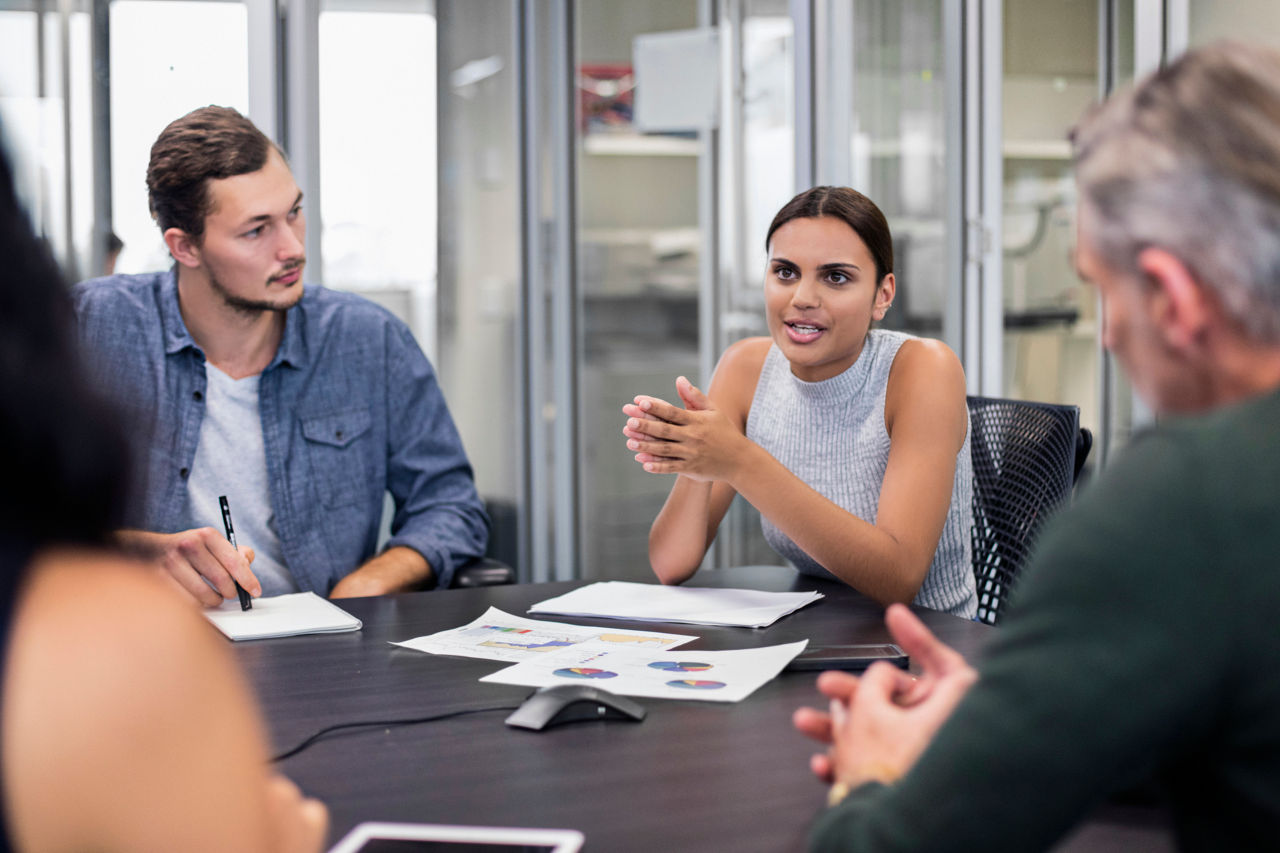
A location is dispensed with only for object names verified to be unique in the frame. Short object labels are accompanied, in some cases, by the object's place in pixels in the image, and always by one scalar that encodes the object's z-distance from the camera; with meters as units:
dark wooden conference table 0.87
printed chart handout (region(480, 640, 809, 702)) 1.20
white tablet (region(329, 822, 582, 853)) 0.82
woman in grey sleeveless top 1.69
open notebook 1.50
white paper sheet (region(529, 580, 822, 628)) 1.54
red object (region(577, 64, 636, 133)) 3.99
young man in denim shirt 2.14
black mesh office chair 1.82
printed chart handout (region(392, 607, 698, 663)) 1.38
